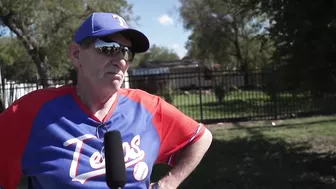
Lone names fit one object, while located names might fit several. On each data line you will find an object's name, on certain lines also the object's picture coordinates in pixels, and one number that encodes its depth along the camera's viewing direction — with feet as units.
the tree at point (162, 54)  344.94
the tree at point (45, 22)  55.67
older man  6.78
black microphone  5.33
